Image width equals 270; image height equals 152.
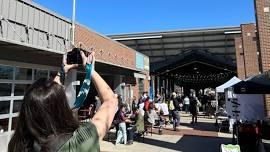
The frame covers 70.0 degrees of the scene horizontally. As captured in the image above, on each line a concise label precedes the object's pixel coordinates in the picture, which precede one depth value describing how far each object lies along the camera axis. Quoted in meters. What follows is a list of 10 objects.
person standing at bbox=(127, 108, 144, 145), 7.28
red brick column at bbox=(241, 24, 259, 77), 12.97
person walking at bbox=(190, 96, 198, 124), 11.51
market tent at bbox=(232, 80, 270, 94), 5.73
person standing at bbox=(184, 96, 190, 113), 16.96
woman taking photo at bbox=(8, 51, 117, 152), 0.95
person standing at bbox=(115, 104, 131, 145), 7.14
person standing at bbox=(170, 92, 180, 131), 9.68
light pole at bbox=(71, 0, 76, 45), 8.43
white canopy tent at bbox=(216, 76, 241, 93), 9.40
